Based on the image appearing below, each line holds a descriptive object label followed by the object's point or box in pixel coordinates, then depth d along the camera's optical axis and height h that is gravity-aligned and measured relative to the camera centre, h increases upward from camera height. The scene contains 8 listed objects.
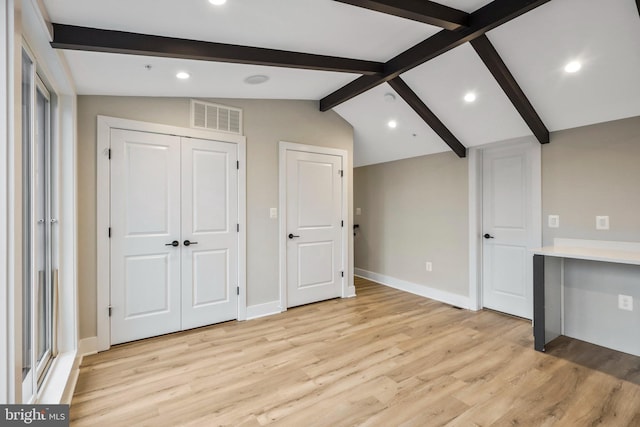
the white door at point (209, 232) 3.23 -0.18
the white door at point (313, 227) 3.93 -0.15
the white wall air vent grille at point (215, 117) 3.26 +1.04
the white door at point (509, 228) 3.47 -0.16
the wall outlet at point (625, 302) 2.70 -0.76
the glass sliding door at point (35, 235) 1.76 -0.12
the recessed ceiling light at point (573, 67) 2.41 +1.13
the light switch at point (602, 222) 2.82 -0.08
